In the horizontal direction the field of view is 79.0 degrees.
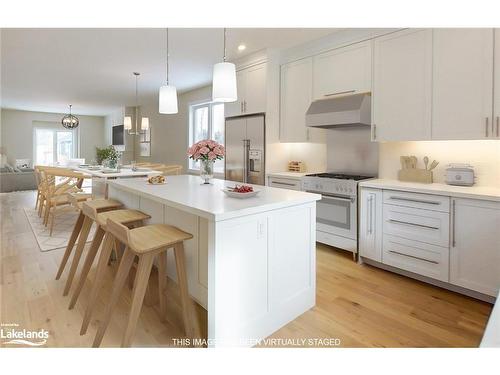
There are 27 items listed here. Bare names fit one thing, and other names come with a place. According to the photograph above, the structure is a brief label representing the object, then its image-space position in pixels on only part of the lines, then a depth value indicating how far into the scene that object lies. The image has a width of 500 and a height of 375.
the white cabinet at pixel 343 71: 3.24
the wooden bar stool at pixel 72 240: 2.58
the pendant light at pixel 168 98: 2.86
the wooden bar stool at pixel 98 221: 2.18
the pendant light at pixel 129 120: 5.48
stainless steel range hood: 3.17
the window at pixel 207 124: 6.03
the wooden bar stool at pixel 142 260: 1.60
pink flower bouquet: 2.61
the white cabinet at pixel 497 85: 2.36
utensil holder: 3.00
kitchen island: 1.62
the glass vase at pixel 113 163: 4.90
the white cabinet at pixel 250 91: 4.14
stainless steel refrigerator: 4.19
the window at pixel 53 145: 10.48
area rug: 3.65
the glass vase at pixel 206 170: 2.67
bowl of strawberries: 1.93
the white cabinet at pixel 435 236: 2.28
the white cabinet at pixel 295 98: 3.85
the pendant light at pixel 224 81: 2.28
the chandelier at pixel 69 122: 7.96
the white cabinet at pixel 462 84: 2.43
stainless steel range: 3.14
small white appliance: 2.70
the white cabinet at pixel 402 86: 2.78
